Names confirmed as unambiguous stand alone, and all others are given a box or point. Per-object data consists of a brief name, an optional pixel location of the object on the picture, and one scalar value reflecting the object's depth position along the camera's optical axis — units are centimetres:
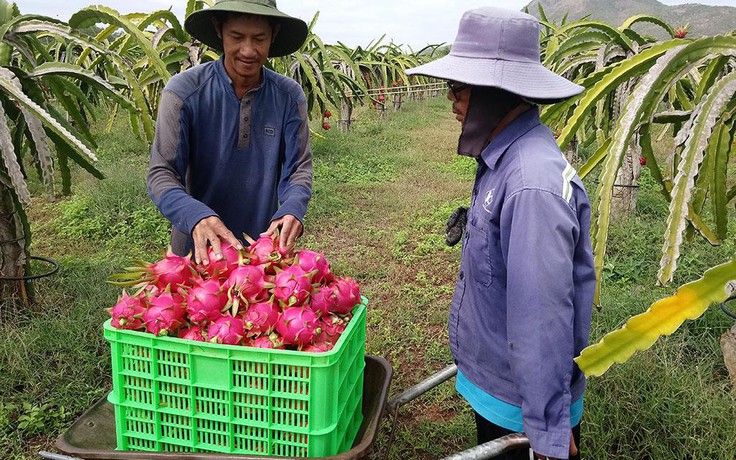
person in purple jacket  135
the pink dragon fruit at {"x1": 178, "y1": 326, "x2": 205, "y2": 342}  133
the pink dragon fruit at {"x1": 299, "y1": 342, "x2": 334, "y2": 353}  130
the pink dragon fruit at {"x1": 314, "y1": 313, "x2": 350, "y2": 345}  136
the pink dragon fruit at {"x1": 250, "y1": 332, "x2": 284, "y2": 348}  129
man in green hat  214
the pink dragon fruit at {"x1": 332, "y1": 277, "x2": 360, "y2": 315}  151
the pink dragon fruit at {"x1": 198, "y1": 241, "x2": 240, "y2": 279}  148
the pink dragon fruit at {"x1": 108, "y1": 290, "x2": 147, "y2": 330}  134
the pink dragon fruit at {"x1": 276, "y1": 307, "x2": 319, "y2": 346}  129
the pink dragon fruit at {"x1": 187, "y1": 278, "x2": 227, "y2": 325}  135
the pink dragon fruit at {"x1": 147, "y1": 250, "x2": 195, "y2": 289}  145
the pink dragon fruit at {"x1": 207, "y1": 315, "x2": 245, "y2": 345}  129
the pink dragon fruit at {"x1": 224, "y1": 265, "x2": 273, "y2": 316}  138
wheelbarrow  129
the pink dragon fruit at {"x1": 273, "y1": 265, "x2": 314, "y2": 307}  138
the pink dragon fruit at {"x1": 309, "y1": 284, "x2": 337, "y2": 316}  143
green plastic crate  127
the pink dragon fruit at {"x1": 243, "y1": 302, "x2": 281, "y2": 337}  132
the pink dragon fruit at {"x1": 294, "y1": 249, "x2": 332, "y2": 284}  148
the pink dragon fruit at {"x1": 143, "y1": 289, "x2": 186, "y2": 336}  132
